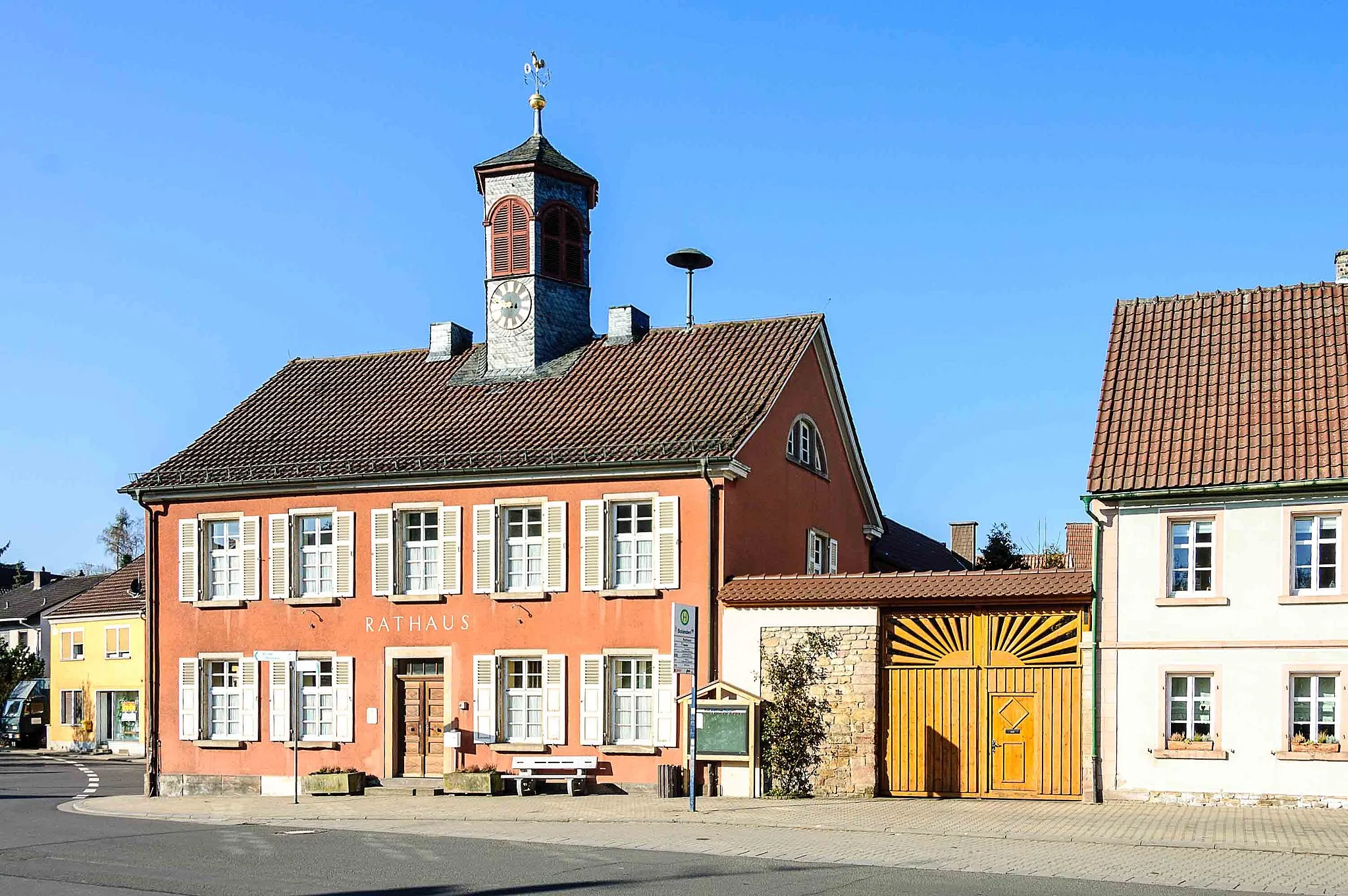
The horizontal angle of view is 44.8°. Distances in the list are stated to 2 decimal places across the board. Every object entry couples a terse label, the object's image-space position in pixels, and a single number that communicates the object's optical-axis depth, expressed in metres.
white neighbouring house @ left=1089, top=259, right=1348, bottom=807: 22.77
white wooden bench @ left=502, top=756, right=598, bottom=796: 27.69
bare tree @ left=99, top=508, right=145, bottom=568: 106.19
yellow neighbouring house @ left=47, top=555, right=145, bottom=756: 57.44
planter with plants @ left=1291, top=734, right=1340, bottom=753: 22.36
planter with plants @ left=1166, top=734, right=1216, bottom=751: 23.14
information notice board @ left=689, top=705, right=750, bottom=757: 26.02
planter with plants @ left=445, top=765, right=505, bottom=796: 27.70
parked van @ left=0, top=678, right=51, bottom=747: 61.06
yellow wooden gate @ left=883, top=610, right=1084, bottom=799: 24.56
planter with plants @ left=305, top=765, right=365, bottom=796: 29.17
